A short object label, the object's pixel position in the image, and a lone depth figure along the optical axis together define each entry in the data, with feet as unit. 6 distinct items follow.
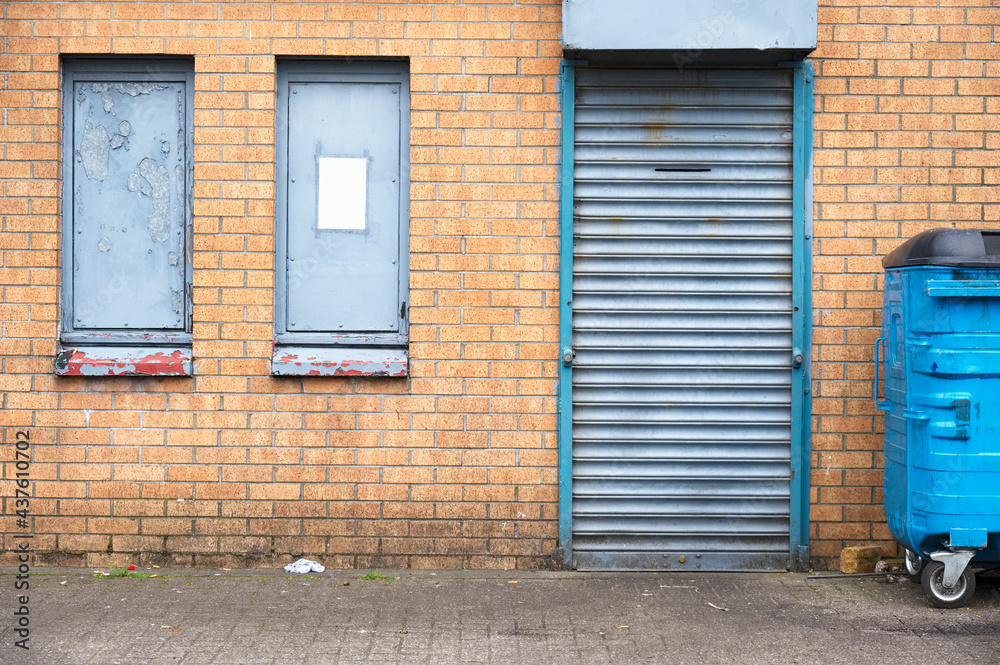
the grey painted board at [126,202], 19.19
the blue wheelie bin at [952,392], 15.55
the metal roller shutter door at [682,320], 18.81
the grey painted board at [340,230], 19.19
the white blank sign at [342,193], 19.22
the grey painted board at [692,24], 17.49
